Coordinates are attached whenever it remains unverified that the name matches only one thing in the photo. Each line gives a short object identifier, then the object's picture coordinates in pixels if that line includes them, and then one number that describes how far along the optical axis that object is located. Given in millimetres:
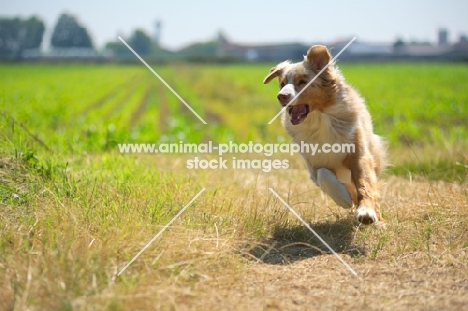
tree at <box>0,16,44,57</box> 58588
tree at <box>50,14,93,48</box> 39625
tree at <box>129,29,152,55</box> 55938
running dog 5938
